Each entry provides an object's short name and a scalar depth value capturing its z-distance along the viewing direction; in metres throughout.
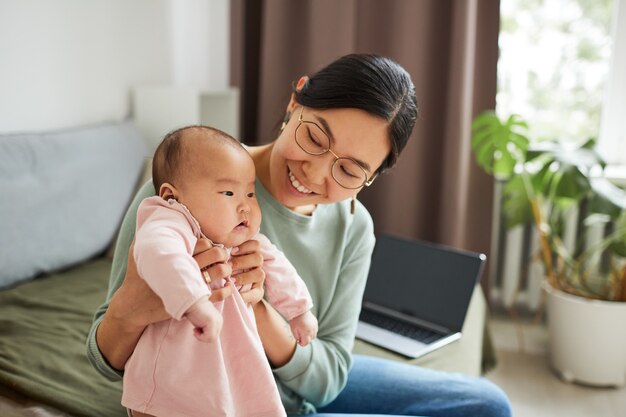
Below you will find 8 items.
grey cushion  1.88
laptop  1.89
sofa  1.35
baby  0.92
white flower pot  2.38
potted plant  2.34
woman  1.00
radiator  2.81
